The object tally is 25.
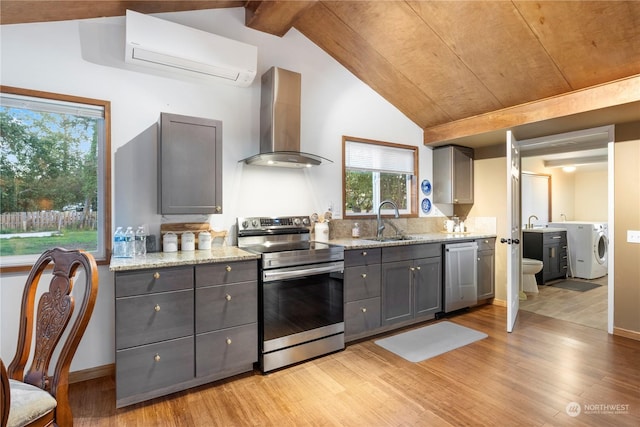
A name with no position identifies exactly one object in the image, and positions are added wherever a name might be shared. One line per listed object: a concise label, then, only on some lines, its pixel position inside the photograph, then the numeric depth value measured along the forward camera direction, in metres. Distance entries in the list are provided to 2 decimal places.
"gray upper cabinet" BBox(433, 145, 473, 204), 4.36
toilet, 4.74
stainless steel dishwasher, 3.73
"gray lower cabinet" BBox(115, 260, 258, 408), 2.05
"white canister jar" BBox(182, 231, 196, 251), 2.69
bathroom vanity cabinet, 5.38
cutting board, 2.71
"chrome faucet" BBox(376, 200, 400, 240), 3.76
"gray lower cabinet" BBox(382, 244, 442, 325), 3.26
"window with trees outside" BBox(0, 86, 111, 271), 2.27
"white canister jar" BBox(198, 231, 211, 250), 2.77
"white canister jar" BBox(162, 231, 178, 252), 2.63
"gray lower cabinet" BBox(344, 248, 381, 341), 3.01
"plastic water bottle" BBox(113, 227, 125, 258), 2.43
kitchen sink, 3.63
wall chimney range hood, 2.96
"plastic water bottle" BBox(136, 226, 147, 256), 2.51
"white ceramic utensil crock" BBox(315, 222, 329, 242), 3.40
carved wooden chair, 1.24
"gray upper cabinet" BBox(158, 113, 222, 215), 2.47
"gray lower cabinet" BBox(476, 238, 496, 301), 4.13
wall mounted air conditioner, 2.43
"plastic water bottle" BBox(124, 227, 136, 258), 2.43
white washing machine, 5.61
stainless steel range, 2.53
